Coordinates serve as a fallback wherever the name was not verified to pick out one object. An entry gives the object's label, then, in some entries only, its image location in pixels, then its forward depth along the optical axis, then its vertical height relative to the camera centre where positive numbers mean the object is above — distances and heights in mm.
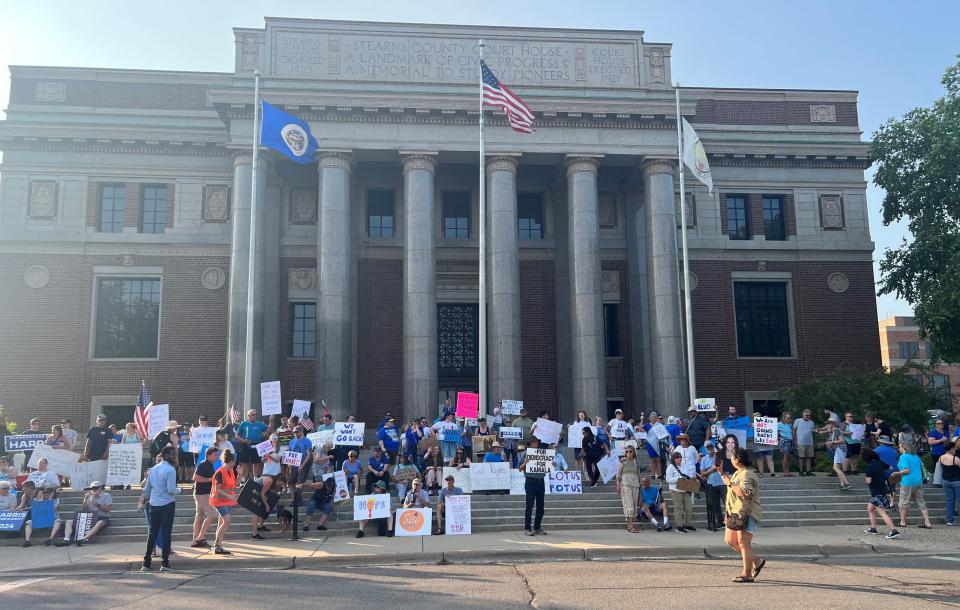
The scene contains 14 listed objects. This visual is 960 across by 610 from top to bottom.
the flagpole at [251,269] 24250 +3828
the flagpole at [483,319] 23984 +2099
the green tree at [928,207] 29250 +6957
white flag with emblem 26766 +7690
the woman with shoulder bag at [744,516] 11516 -1883
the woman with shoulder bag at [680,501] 17781 -2565
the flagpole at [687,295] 26031 +2967
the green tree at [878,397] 25984 -426
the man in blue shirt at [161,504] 13562 -1900
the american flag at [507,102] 25578 +9119
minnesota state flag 24500 +7916
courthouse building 30188 +6415
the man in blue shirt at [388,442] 20969 -1367
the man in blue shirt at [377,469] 18656 -1869
